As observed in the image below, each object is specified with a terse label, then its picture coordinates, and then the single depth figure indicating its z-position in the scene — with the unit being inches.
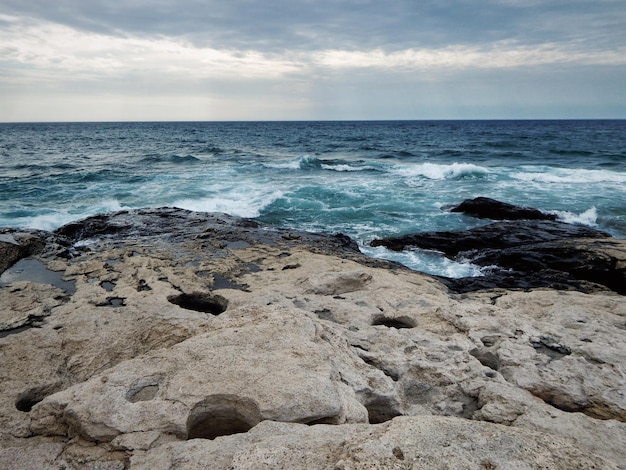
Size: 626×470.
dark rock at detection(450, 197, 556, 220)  560.1
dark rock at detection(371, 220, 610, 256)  422.6
